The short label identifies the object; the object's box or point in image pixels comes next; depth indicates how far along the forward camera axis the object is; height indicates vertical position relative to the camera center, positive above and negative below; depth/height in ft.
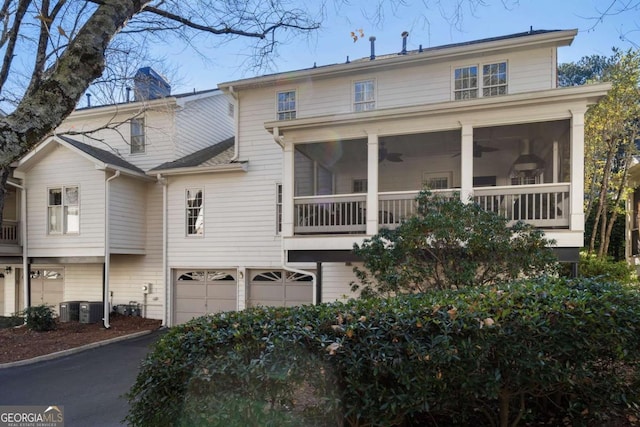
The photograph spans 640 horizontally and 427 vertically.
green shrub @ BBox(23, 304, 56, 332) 36.29 -10.55
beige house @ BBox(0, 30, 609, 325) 26.03 +3.42
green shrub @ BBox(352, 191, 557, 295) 18.61 -2.08
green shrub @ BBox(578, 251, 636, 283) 33.19 -5.18
